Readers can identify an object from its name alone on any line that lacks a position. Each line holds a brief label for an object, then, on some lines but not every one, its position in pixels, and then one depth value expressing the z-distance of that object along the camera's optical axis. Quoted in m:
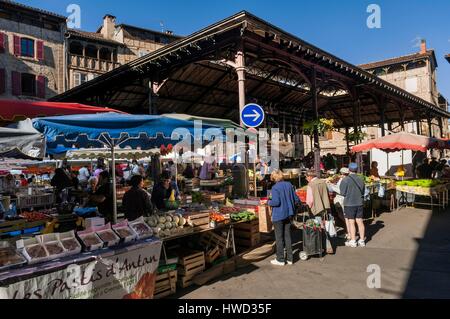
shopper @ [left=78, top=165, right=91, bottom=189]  13.44
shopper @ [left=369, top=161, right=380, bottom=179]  12.45
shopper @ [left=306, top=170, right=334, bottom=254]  6.52
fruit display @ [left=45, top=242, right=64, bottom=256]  3.43
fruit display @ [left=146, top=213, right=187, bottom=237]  4.63
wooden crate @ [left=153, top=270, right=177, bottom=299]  4.51
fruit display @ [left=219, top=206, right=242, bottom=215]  6.32
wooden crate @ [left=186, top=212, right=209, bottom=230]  5.20
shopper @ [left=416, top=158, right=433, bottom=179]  13.48
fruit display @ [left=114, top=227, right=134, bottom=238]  4.09
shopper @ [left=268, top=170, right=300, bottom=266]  5.64
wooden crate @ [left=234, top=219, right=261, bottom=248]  6.50
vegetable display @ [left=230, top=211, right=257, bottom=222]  6.03
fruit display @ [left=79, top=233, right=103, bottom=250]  3.73
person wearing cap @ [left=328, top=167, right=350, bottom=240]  7.92
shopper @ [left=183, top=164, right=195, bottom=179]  15.49
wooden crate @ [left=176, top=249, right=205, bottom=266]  4.95
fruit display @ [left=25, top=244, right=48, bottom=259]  3.29
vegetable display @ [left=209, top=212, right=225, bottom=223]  5.57
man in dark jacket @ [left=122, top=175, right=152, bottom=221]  5.59
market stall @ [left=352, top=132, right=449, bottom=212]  10.59
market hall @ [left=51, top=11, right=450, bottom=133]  9.46
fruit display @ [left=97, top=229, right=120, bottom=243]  3.89
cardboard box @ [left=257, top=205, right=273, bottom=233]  6.52
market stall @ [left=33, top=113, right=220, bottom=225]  3.87
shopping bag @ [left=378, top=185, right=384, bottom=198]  10.03
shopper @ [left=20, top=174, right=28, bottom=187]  17.56
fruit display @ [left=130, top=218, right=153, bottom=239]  4.29
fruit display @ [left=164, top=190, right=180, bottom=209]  6.66
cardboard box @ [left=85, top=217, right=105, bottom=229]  4.57
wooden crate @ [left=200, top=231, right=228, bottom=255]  5.74
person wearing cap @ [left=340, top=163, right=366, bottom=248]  6.64
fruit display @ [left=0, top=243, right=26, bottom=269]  3.08
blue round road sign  7.26
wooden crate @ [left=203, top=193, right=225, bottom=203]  8.03
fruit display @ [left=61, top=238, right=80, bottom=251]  3.59
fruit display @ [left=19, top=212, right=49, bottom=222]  6.67
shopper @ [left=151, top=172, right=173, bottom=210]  7.17
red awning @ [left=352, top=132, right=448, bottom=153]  11.18
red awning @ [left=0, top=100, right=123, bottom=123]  4.32
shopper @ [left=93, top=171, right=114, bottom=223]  6.96
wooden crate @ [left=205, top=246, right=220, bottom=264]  5.48
